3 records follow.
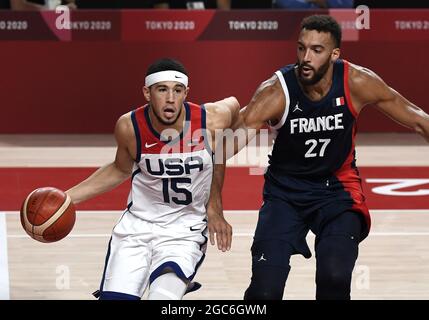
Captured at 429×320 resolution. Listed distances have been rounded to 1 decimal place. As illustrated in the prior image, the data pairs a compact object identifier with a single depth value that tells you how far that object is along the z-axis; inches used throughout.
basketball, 432.8
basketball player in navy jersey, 447.8
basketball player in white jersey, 437.0
